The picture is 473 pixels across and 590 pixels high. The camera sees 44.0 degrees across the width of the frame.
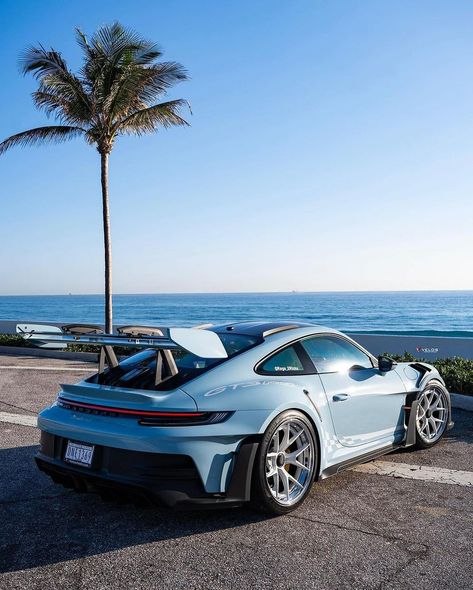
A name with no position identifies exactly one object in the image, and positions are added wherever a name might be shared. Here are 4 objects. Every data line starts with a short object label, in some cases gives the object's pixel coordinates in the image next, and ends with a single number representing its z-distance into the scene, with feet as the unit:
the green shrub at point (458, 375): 27.07
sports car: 11.96
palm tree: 55.42
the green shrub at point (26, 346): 50.47
